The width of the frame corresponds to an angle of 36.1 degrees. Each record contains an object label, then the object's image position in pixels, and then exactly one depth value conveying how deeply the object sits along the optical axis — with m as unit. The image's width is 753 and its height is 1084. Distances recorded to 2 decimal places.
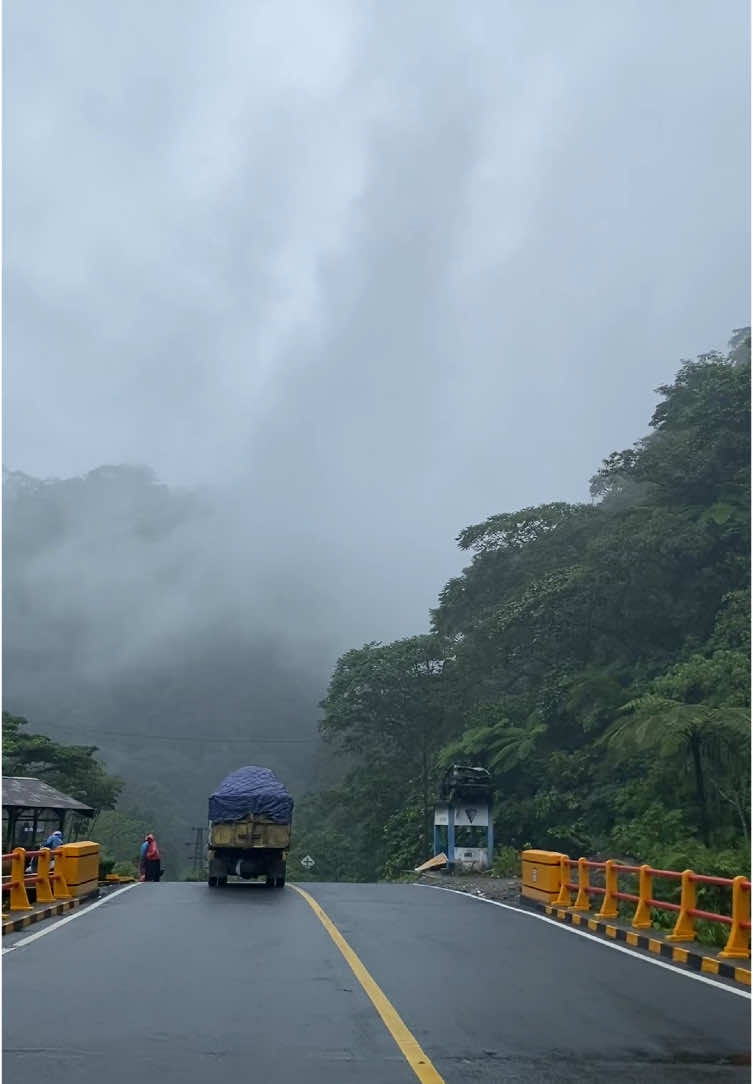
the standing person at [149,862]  32.47
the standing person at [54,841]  27.27
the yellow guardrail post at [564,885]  19.91
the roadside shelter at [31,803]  35.19
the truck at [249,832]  24.98
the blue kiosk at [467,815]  36.94
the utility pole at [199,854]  79.36
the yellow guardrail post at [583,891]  18.70
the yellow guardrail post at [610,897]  17.33
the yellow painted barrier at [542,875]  20.58
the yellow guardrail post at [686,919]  14.21
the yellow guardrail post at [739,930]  12.09
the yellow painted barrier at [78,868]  20.48
